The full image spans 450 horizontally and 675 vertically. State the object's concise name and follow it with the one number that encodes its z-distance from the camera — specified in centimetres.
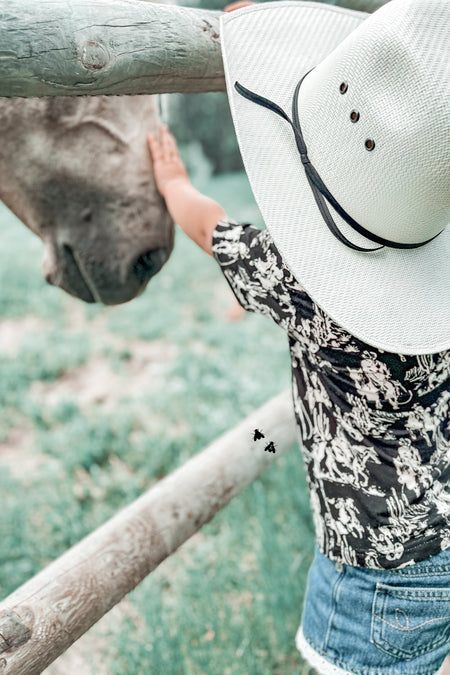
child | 82
